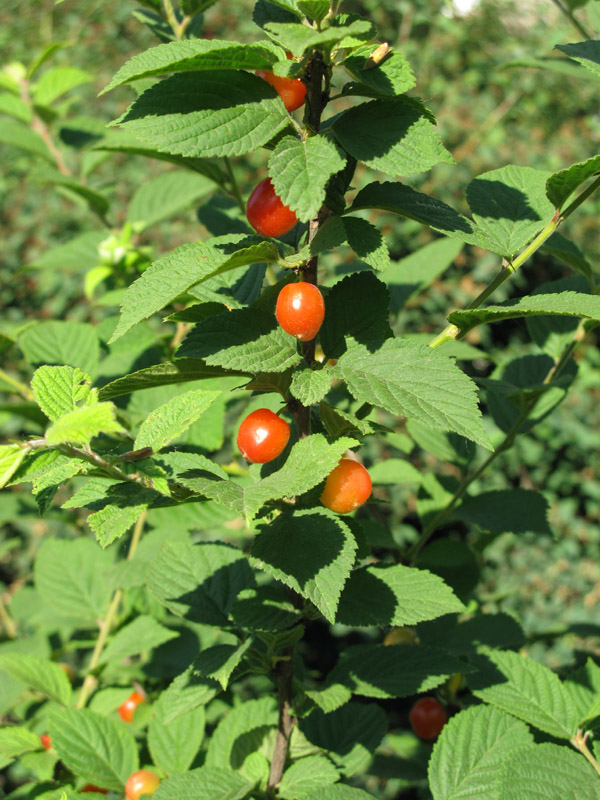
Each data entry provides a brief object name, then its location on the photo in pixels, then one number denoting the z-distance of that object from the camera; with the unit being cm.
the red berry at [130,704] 54
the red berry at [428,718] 52
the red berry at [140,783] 46
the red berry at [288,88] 39
